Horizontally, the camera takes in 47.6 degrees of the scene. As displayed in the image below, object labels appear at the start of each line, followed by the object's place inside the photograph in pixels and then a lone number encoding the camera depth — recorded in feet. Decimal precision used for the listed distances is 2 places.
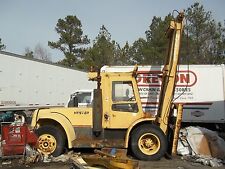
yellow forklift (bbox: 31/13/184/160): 24.83
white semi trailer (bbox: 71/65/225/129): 35.31
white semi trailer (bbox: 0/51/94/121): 38.48
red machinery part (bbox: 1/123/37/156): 24.29
